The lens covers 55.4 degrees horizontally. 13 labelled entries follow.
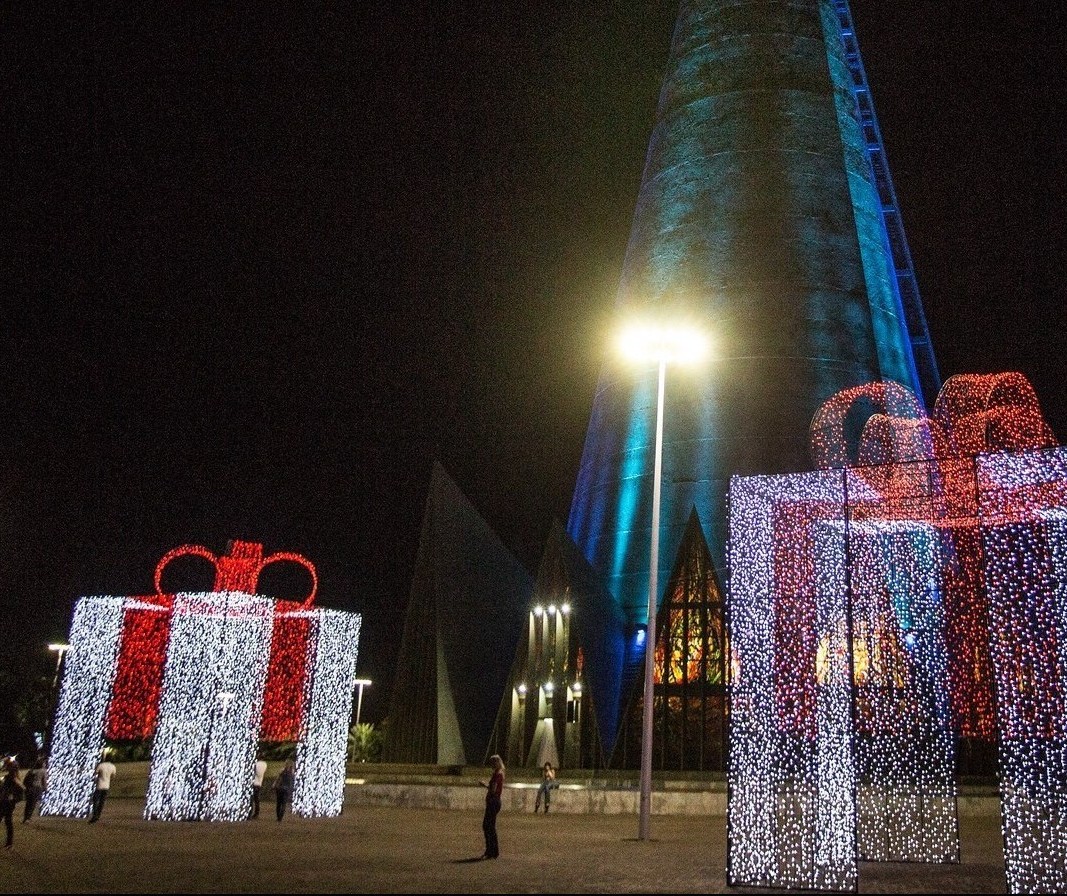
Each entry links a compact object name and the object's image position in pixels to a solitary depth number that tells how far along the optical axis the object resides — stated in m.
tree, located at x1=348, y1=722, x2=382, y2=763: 46.88
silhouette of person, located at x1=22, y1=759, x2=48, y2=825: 20.56
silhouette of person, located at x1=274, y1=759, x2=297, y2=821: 21.17
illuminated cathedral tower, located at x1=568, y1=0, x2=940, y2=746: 38.62
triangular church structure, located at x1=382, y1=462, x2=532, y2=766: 37.12
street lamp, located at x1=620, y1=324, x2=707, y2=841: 17.34
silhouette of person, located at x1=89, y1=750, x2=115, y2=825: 20.39
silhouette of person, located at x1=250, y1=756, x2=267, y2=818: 22.14
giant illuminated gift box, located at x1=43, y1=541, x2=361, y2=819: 20.58
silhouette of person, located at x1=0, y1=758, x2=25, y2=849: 15.87
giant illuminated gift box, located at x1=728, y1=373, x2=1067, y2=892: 12.02
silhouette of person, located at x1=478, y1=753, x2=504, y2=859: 14.30
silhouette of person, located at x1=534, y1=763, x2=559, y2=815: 25.06
